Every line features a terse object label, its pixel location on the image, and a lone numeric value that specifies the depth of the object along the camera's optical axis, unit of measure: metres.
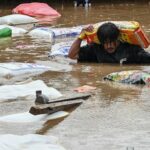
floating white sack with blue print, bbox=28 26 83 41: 17.28
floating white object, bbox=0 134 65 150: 7.04
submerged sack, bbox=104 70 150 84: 11.10
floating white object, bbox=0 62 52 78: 12.18
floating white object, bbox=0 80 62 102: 10.21
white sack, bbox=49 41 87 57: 14.72
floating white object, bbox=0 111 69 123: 8.72
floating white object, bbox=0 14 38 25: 22.25
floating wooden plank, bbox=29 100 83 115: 8.66
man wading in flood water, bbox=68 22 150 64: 13.01
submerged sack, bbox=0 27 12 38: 18.00
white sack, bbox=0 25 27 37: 19.16
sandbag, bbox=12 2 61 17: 25.25
